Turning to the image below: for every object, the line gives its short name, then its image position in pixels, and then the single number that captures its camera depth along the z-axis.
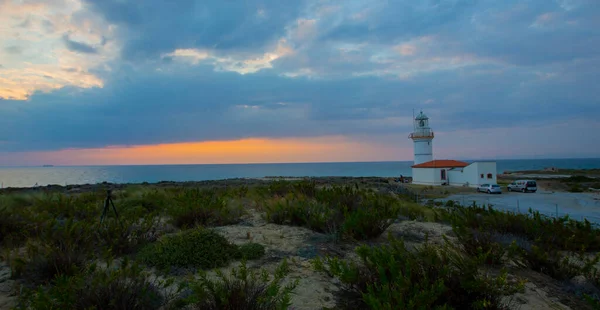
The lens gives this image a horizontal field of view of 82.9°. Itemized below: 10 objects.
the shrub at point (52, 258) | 4.24
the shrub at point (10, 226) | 5.87
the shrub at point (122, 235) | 5.46
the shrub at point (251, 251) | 5.35
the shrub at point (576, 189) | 32.20
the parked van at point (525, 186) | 31.68
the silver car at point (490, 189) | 29.98
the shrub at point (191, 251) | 4.96
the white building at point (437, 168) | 34.47
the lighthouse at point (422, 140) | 42.88
